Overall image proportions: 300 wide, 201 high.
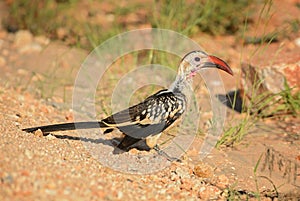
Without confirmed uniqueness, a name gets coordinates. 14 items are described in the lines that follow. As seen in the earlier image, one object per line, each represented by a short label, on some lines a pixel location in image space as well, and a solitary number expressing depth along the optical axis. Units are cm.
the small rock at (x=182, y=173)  679
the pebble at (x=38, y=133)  705
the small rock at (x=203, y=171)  693
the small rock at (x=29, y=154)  611
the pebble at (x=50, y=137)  715
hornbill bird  694
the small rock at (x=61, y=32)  1239
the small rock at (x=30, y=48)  1187
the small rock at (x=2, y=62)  1122
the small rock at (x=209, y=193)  646
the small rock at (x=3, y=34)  1266
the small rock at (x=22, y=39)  1216
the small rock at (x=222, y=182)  680
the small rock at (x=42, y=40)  1217
